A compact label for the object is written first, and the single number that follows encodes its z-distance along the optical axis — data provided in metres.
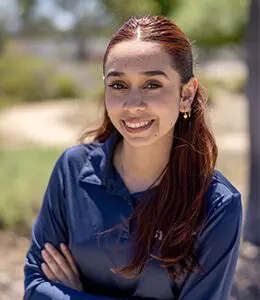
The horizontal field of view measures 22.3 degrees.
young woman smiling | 1.77
